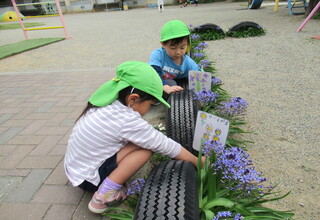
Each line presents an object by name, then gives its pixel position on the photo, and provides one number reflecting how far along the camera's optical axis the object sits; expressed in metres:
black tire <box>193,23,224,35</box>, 7.47
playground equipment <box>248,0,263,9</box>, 15.18
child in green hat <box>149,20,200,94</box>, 2.54
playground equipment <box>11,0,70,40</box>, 9.21
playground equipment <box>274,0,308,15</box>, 10.60
